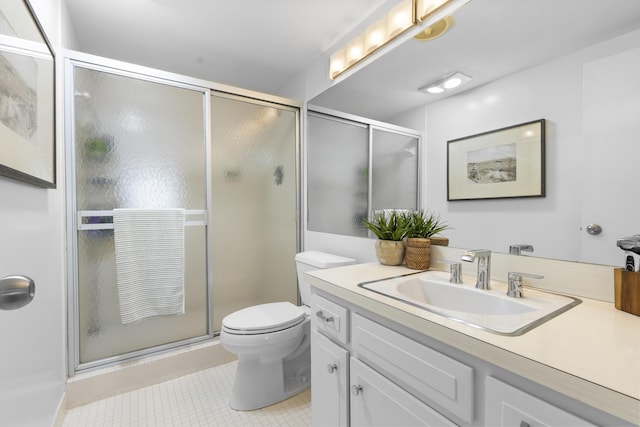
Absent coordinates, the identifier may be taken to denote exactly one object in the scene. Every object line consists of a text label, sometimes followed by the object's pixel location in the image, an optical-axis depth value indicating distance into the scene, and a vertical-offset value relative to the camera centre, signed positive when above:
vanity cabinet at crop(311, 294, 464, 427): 0.67 -0.48
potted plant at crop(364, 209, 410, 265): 1.32 -0.13
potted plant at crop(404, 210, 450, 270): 1.25 -0.12
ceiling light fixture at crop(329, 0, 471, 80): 1.27 +0.95
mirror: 0.80 +0.35
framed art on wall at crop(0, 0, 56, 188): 0.77 +0.37
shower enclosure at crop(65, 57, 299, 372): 1.65 +0.12
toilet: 1.48 -0.75
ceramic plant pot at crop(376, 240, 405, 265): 1.32 -0.20
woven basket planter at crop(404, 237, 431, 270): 1.24 -0.19
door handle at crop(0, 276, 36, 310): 0.48 -0.14
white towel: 1.69 -0.32
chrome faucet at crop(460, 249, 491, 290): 0.97 -0.21
